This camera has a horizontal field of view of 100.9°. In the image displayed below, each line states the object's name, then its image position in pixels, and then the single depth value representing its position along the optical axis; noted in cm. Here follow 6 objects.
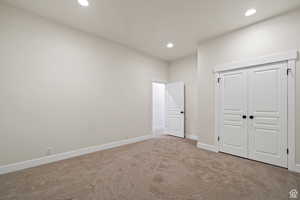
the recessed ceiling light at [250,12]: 237
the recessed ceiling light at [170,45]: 375
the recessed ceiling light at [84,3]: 219
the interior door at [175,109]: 477
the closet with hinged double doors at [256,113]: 244
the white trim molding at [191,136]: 444
